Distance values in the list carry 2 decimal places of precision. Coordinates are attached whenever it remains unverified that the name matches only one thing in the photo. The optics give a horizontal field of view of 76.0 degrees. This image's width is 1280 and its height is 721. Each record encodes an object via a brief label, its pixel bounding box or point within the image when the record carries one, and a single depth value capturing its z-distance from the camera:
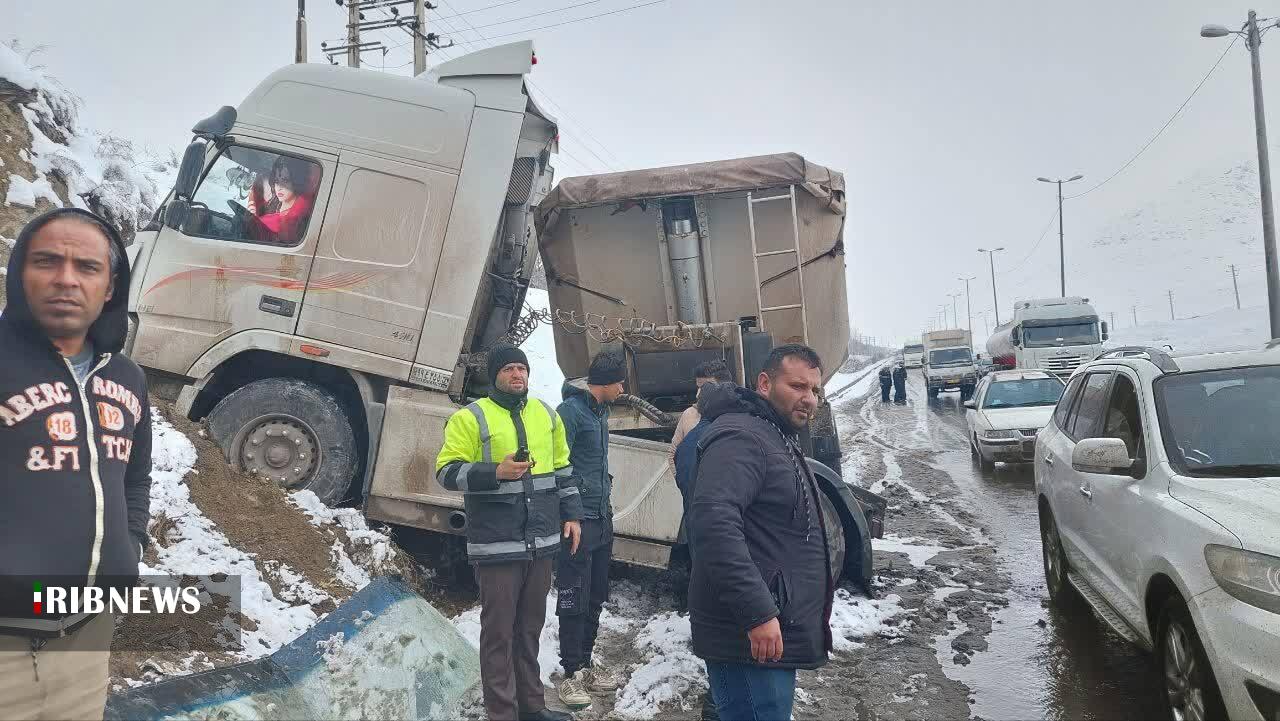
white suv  2.93
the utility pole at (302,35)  17.47
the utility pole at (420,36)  23.11
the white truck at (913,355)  52.66
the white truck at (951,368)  30.39
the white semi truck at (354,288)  5.73
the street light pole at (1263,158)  17.48
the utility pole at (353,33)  24.36
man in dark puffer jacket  2.43
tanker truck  23.88
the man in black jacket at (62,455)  1.85
